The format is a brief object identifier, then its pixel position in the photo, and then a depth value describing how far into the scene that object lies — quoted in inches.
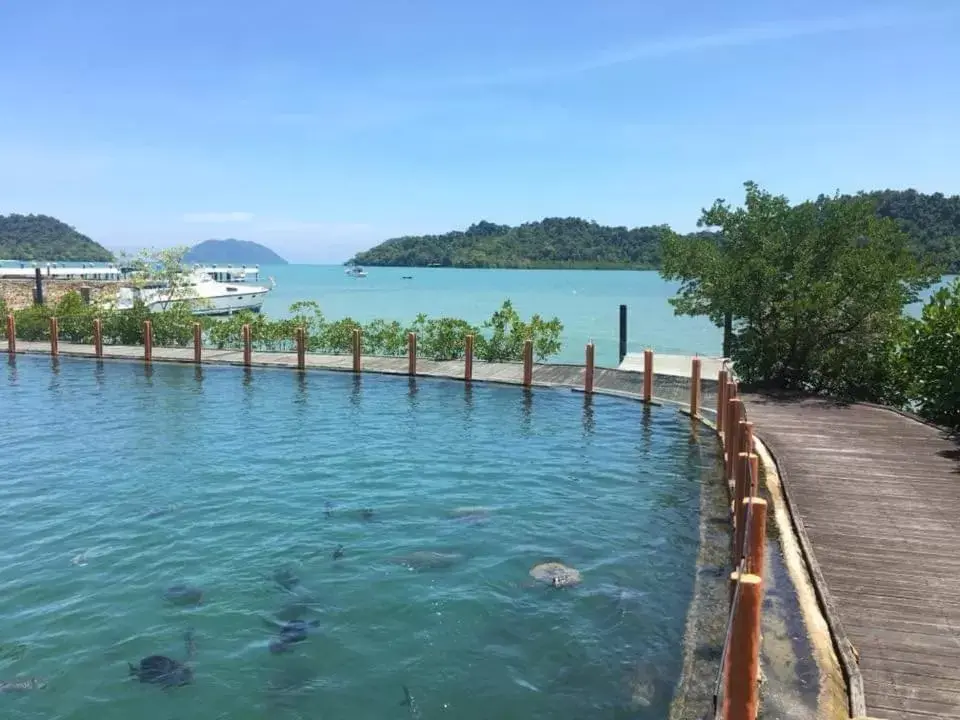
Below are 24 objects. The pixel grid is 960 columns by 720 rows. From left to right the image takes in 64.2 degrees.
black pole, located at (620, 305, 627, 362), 1165.8
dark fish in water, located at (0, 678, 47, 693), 285.1
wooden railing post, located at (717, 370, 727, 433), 614.9
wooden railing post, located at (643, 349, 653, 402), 789.1
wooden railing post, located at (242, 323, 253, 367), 1042.1
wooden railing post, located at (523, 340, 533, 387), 874.8
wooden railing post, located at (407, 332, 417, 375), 960.9
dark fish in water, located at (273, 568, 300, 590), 371.4
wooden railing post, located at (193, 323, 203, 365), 1059.9
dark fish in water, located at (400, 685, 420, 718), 273.9
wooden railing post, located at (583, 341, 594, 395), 843.4
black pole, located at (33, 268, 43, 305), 2063.1
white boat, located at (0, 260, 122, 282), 2849.4
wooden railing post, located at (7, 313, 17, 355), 1161.3
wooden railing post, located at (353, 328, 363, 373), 985.5
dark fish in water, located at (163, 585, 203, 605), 354.6
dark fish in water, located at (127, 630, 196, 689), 291.6
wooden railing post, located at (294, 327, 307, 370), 1013.8
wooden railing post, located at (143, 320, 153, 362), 1083.3
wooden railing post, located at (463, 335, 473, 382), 911.7
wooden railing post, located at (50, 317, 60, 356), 1128.7
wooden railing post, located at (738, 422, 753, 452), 391.5
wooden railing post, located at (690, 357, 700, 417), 732.0
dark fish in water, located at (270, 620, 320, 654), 315.0
